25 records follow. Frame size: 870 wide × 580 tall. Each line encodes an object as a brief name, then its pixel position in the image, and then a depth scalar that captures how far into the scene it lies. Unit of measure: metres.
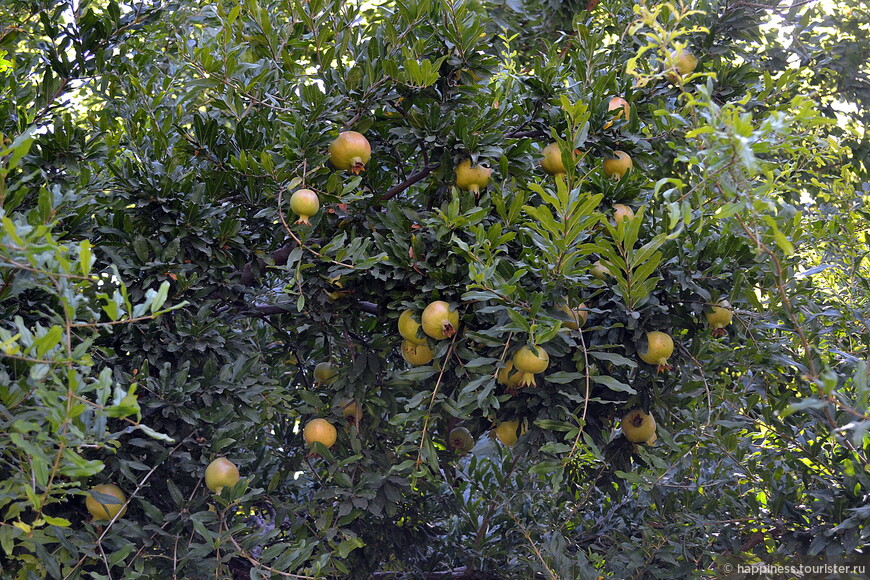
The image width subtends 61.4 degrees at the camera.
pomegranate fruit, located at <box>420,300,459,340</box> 2.01
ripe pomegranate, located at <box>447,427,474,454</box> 2.84
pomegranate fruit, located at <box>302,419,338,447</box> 2.35
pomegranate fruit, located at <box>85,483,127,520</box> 2.01
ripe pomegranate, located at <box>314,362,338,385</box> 2.63
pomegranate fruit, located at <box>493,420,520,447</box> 2.25
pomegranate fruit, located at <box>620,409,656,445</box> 2.19
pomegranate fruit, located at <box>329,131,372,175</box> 2.18
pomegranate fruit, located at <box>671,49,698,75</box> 2.53
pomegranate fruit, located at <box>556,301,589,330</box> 1.99
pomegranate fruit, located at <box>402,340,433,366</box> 2.20
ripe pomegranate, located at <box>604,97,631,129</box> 2.34
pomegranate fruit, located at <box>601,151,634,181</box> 2.31
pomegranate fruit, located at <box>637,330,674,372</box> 2.00
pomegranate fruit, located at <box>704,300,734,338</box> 2.11
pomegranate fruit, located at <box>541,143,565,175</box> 2.25
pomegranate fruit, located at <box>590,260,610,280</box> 2.15
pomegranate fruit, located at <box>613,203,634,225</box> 2.08
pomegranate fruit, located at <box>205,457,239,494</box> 2.10
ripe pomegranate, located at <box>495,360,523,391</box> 2.07
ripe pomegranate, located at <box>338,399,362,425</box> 2.41
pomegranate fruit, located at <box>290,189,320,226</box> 2.08
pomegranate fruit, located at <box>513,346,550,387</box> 1.92
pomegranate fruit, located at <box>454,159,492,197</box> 2.18
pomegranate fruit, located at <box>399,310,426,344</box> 2.10
